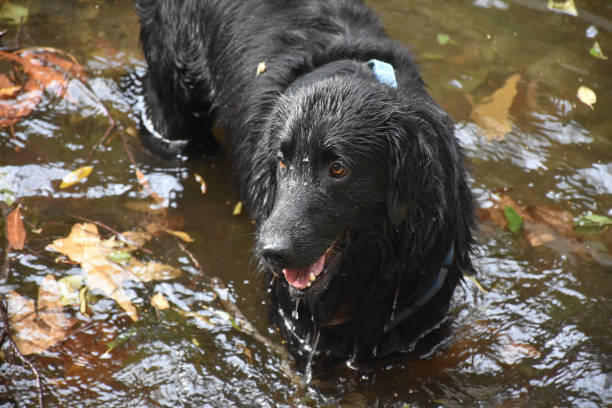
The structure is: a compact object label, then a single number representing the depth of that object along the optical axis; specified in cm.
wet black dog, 587
